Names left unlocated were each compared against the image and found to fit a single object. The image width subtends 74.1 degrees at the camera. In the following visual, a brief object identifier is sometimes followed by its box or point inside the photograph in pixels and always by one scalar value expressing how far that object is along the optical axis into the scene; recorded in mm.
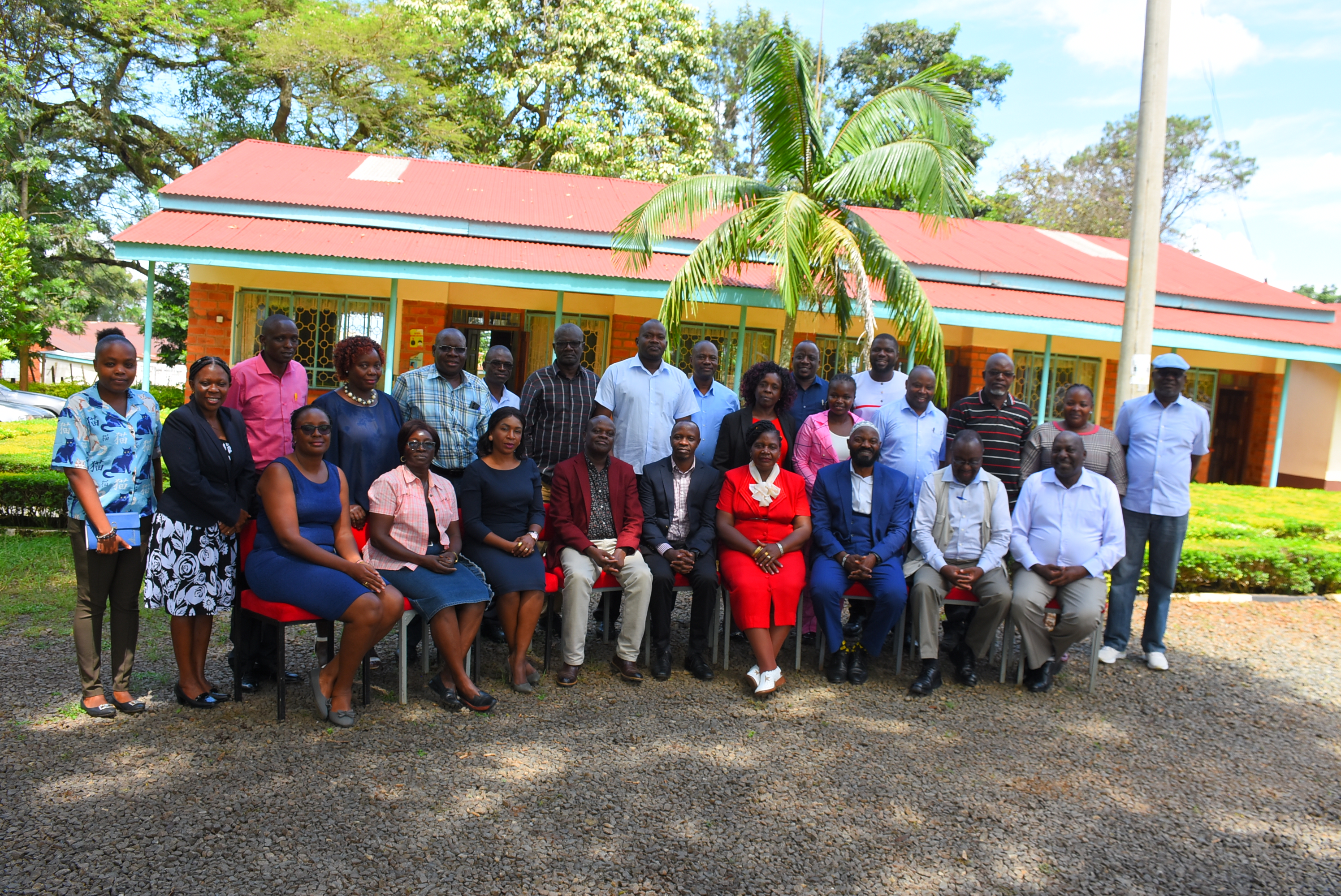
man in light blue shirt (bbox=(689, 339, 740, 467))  5918
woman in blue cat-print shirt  3992
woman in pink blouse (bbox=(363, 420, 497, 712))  4410
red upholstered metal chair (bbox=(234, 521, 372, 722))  4129
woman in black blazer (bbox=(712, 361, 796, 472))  5625
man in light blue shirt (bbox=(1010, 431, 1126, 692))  5062
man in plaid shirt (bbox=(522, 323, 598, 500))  5566
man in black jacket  5086
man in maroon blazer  4855
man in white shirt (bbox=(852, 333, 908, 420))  6000
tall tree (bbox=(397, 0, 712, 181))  21469
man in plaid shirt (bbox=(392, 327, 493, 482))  5207
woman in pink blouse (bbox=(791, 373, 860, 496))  5594
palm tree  10172
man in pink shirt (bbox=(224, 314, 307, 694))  4660
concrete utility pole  7168
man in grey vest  5082
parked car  16648
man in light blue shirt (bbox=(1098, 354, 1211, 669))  5598
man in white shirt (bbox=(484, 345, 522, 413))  5570
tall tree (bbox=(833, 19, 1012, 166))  27609
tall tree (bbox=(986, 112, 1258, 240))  29703
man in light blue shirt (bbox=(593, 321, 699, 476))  5684
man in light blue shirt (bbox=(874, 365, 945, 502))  5621
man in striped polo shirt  5535
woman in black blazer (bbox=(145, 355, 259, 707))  4137
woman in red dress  4910
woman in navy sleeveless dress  4094
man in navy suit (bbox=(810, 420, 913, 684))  5102
